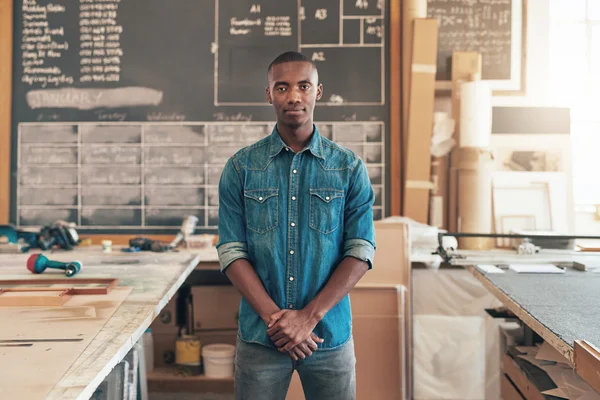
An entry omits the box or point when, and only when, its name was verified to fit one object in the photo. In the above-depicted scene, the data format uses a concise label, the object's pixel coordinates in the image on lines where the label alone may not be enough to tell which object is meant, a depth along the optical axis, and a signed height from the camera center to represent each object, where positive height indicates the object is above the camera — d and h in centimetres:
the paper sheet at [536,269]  248 -29
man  169 -13
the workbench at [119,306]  116 -33
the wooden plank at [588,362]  125 -35
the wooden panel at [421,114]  353 +51
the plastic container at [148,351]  353 -91
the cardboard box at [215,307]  356 -65
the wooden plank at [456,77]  355 +74
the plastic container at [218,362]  345 -94
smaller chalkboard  369 +103
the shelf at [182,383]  349 -109
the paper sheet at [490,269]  248 -29
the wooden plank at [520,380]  204 -66
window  376 +78
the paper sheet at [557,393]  190 -61
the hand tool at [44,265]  234 -27
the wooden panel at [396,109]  371 +56
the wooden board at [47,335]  115 -35
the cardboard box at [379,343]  303 -73
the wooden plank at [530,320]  148 -35
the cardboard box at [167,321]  360 -74
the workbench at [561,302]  136 -33
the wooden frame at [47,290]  185 -31
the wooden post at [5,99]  380 +62
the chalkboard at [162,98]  372 +63
